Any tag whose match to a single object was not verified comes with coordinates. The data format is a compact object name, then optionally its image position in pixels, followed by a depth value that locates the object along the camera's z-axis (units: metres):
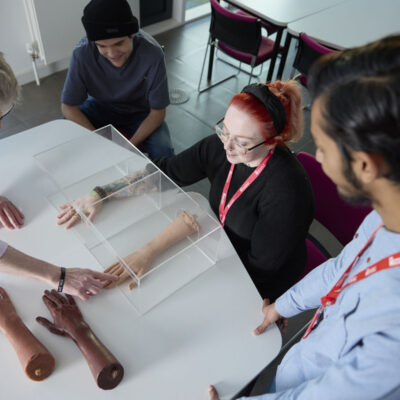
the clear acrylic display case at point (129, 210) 1.23
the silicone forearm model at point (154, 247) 1.21
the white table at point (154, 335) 0.97
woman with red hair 1.27
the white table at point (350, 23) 2.74
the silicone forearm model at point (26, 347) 0.94
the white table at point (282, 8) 2.93
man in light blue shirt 0.59
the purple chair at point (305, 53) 2.49
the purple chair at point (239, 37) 2.73
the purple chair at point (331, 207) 1.49
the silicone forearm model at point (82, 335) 0.95
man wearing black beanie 1.73
